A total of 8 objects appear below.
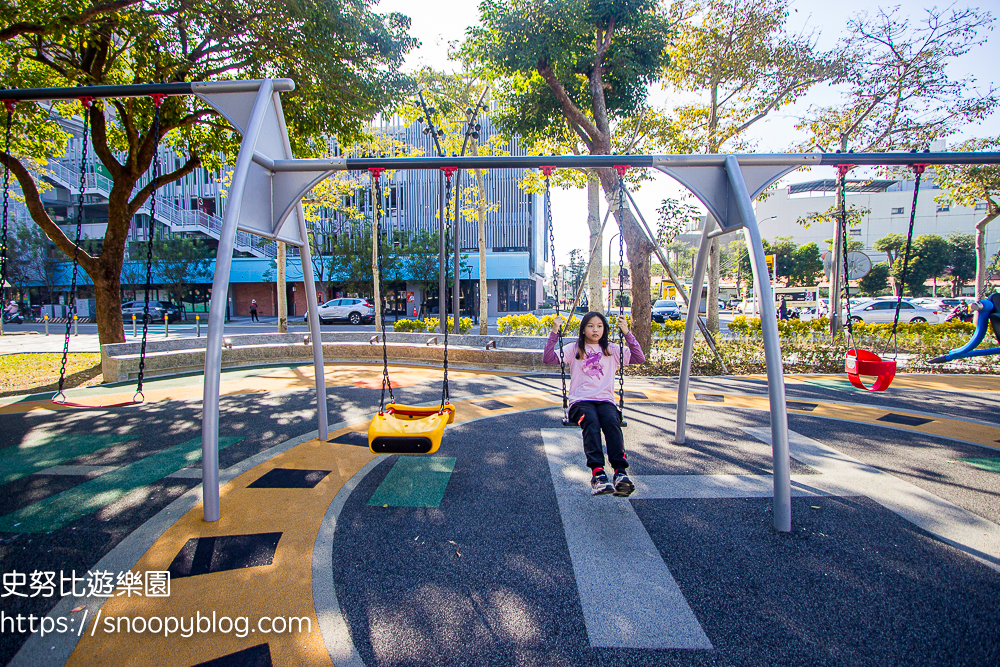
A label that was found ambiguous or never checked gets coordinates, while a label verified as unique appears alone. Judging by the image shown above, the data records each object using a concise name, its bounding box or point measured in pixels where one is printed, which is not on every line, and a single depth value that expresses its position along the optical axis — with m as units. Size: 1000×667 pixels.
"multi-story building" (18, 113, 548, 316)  31.42
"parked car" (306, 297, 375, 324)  25.66
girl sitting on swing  3.66
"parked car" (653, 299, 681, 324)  25.99
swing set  3.38
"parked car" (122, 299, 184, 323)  27.42
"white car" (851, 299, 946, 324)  22.18
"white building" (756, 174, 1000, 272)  55.56
